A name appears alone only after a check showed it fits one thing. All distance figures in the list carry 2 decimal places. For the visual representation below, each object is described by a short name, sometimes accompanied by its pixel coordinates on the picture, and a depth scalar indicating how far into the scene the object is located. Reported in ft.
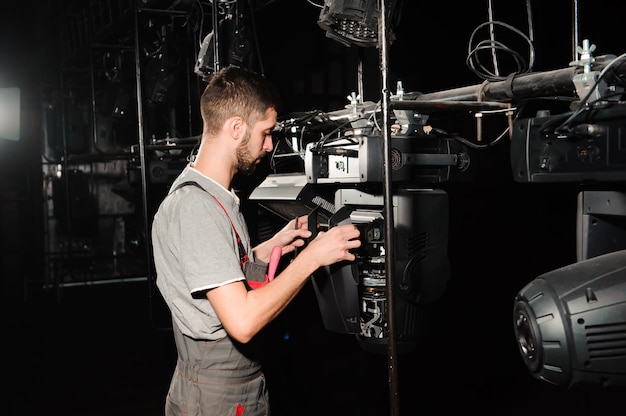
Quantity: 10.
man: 5.53
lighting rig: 4.42
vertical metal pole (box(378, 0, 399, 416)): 5.24
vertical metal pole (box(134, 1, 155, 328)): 12.56
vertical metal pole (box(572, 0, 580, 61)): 6.29
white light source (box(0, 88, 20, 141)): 21.01
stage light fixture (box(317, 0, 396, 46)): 7.61
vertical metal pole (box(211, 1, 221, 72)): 10.84
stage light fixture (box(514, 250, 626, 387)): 4.31
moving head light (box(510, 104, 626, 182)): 4.50
